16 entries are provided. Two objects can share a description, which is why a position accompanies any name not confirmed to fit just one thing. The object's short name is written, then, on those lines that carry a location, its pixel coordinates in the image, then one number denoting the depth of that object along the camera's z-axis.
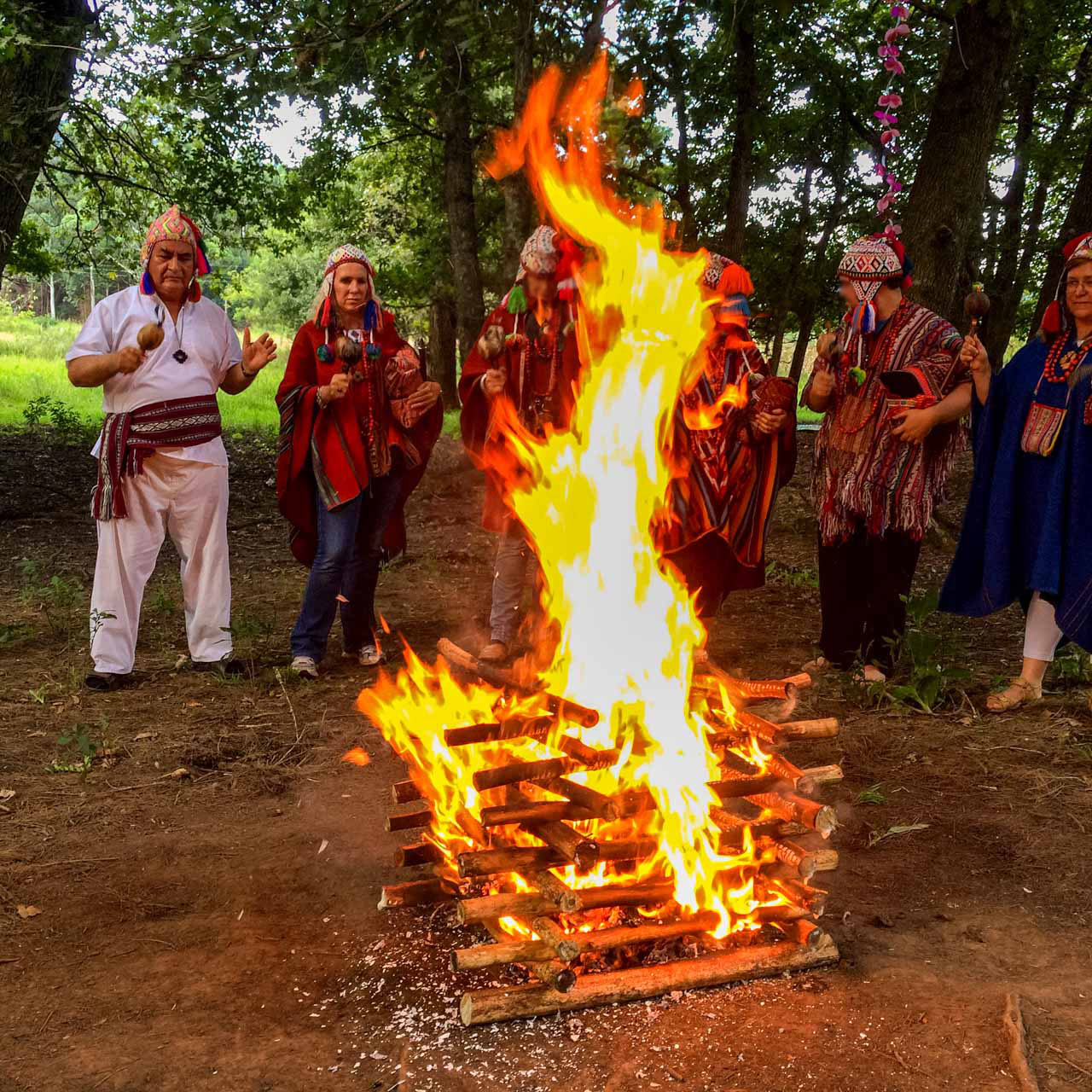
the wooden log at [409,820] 3.40
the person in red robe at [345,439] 5.65
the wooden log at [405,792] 3.46
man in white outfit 5.37
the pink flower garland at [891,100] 5.42
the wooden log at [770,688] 3.72
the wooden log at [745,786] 3.24
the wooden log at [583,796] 3.04
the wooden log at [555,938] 2.76
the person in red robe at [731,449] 5.31
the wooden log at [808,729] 3.58
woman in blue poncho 4.97
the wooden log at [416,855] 3.36
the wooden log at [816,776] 3.45
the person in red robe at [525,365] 5.44
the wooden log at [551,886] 2.90
